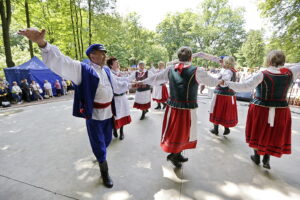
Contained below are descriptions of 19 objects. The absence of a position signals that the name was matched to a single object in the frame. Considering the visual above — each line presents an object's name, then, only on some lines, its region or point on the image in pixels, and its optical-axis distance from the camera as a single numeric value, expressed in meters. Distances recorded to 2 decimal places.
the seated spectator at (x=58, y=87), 10.35
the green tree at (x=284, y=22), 8.17
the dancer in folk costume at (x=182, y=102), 2.04
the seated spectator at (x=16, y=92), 8.18
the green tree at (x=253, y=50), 20.58
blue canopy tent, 8.74
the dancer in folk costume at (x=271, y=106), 2.11
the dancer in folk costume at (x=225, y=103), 3.29
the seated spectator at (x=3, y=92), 7.51
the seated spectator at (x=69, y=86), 12.21
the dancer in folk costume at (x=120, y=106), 3.49
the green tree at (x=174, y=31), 28.20
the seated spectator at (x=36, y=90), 8.77
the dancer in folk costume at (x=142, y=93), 4.55
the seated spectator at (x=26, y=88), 8.46
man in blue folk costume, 1.48
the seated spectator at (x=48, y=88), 9.58
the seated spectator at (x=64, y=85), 11.05
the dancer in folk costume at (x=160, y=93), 5.91
